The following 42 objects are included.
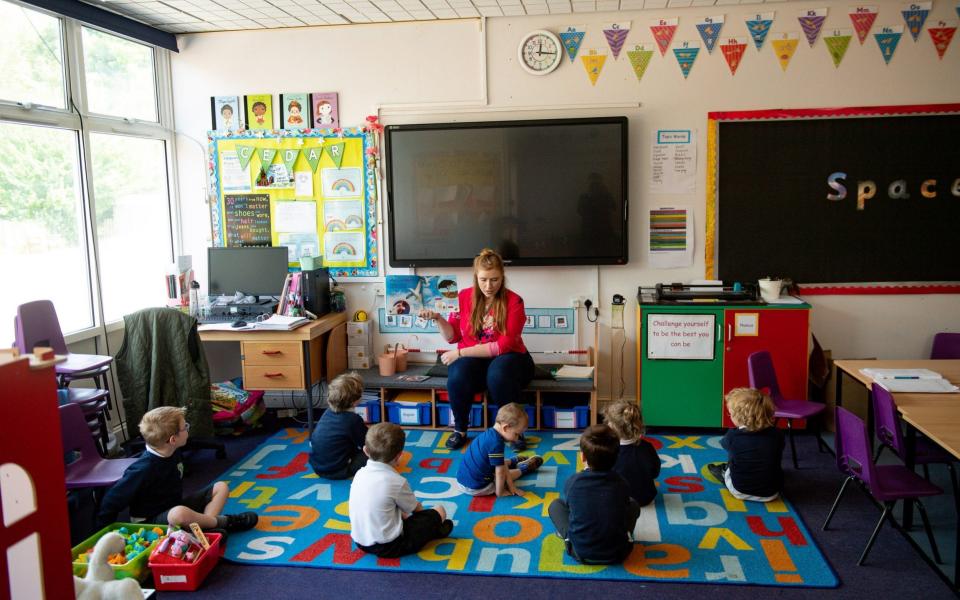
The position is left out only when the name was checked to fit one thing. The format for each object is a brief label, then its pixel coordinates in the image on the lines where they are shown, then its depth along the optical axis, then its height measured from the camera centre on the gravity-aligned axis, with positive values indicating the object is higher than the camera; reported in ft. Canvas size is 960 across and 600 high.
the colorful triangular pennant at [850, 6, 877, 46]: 14.83 +4.10
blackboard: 15.10 +0.46
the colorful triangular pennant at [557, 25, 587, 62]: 15.61 +4.07
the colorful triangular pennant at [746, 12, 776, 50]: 15.06 +4.06
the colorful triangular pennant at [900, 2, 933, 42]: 14.71 +4.12
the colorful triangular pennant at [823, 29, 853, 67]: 14.97 +3.67
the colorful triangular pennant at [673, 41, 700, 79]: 15.37 +3.61
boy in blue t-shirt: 11.51 -3.71
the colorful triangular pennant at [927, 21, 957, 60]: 14.75 +3.73
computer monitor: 16.47 -0.72
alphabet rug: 9.74 -4.46
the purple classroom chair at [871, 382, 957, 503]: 9.98 -2.95
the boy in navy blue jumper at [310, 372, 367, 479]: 12.64 -3.49
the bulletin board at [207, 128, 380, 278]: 16.79 +0.95
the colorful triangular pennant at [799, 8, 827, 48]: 14.93 +4.10
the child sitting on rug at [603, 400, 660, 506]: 11.12 -3.49
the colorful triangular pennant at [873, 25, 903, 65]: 14.85 +3.68
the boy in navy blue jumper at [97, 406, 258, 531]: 10.22 -3.49
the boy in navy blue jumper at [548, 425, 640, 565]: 9.55 -3.63
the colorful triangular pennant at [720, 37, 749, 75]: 15.23 +3.63
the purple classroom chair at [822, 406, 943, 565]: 9.39 -3.42
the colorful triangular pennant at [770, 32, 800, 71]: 15.10 +3.66
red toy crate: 9.45 -4.34
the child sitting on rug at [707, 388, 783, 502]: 11.27 -3.46
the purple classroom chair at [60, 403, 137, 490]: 10.43 -3.31
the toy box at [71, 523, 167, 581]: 8.98 -4.09
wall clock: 15.67 +3.80
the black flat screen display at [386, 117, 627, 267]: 15.75 +0.85
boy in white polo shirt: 9.98 -3.71
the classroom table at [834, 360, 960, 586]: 8.99 -2.61
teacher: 14.48 -2.41
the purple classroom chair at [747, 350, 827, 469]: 13.01 -3.11
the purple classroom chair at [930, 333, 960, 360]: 14.94 -2.61
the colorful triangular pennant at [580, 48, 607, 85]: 15.65 +3.53
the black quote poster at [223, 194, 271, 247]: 17.20 +0.40
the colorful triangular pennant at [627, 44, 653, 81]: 15.51 +3.58
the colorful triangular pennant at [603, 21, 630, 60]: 15.48 +4.08
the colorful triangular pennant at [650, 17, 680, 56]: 15.35 +4.10
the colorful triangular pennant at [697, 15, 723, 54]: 15.21 +4.06
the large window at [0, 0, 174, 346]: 13.00 +1.40
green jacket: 13.73 -2.43
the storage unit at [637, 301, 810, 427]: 14.66 -2.59
